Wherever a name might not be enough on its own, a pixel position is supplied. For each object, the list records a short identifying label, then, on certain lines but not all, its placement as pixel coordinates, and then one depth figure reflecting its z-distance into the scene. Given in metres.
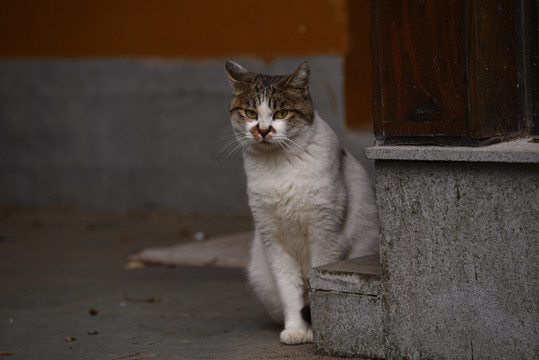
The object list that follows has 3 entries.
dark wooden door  7.10
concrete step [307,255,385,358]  7.84
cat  8.76
